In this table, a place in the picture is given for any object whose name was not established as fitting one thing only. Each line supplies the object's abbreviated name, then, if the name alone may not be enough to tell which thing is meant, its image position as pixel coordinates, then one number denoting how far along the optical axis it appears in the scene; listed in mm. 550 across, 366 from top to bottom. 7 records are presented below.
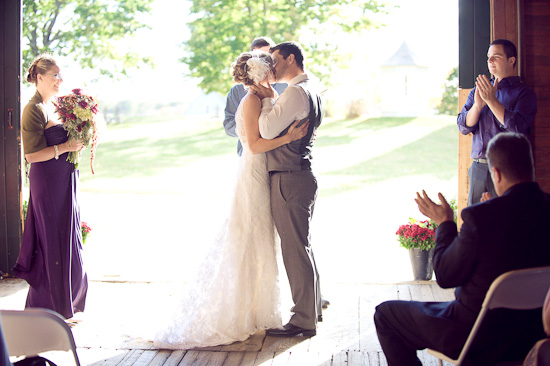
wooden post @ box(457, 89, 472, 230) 4598
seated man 2025
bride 3461
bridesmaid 3750
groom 3520
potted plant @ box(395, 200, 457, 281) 4754
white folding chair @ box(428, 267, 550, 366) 1924
